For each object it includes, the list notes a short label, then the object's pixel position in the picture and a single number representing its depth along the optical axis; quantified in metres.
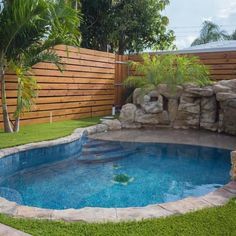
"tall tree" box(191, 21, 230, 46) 21.56
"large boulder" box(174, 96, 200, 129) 9.34
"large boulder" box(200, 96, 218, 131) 9.12
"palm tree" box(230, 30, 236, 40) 22.28
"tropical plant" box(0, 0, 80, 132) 6.23
